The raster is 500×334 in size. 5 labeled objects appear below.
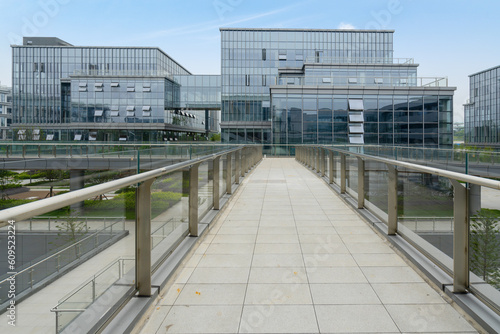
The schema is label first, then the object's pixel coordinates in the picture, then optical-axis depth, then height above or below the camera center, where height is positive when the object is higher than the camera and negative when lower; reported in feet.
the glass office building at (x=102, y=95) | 193.47 +33.53
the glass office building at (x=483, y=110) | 236.02 +30.66
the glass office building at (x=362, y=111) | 124.57 +15.08
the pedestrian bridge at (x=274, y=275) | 7.89 -3.81
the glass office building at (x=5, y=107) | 274.77 +35.72
